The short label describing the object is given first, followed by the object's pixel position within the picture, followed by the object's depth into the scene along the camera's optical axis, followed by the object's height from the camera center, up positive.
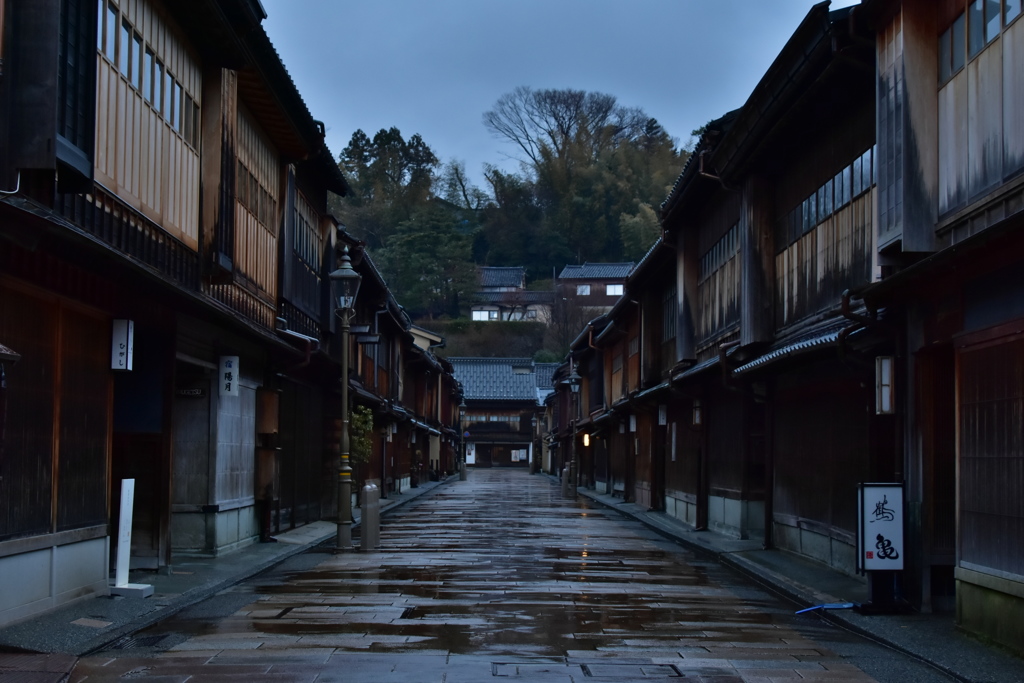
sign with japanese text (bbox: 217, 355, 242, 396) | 18.92 +0.76
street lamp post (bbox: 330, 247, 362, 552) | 22.33 +1.98
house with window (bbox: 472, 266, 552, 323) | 104.00 +12.04
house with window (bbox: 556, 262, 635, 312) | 96.81 +12.40
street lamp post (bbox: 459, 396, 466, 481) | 95.00 -0.54
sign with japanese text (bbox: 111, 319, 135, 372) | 13.80 +0.91
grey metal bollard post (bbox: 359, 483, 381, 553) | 21.34 -1.93
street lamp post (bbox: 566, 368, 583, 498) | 61.50 +2.05
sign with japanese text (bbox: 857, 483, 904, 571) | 12.76 -1.17
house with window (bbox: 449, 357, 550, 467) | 101.38 +1.51
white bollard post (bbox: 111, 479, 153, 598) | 13.34 -1.63
